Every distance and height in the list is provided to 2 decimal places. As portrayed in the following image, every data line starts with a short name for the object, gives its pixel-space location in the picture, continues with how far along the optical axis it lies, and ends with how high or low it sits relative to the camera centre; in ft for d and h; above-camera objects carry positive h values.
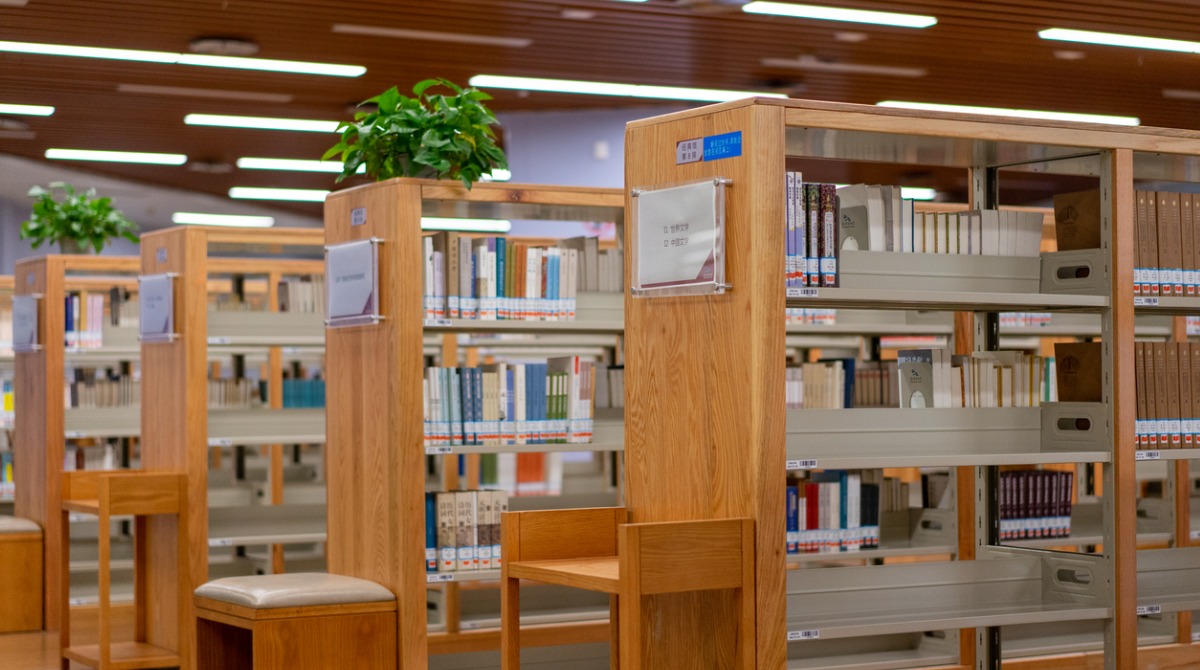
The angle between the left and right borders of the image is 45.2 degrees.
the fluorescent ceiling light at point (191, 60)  28.37 +6.24
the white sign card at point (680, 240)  11.67 +0.98
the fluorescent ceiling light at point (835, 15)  26.16 +6.31
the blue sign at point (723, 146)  11.69 +1.73
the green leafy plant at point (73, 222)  26.48 +2.61
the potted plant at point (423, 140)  16.70 +2.57
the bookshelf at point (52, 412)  24.22 -0.85
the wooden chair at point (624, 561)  10.79 -1.65
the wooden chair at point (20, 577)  24.32 -3.63
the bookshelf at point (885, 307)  11.53 -0.03
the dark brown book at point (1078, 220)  14.39 +1.36
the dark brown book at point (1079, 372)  14.32 -0.17
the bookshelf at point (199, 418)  20.06 -0.84
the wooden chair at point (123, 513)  19.06 -2.14
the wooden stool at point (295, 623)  15.02 -2.83
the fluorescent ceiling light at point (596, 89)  33.17 +6.35
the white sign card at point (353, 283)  16.51 +0.91
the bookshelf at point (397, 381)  16.31 -0.24
